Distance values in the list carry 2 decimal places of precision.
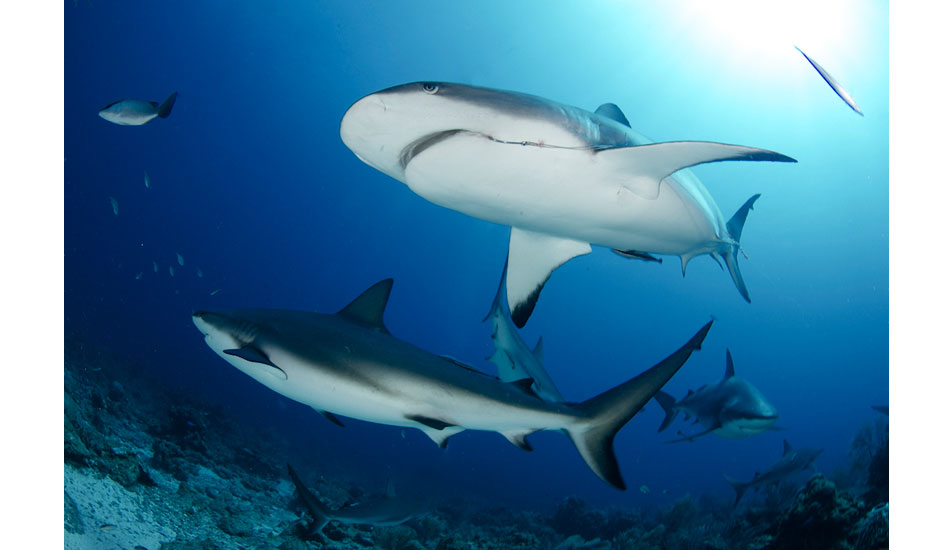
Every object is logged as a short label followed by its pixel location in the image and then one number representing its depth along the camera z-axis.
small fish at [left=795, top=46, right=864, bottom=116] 2.96
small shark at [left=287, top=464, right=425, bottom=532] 4.26
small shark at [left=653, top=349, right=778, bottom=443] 5.98
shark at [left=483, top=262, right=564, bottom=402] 5.43
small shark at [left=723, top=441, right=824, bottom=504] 7.79
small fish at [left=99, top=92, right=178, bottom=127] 5.49
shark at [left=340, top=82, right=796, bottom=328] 1.86
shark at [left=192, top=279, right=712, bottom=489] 2.60
